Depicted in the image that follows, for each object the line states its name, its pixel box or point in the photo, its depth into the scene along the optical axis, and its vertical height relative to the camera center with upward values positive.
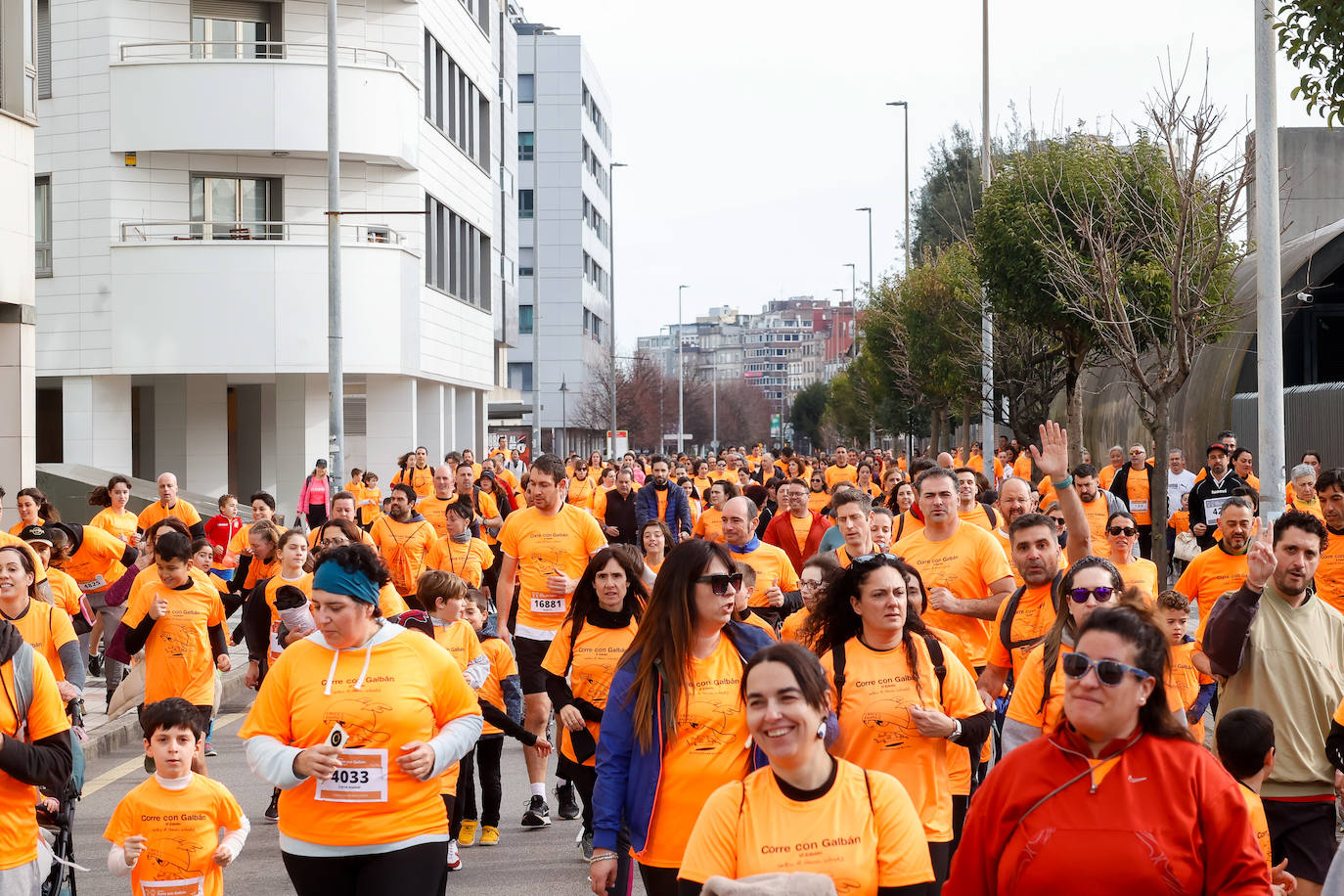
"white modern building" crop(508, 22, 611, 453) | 78.69 +11.36
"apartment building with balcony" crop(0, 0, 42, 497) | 18.38 +2.48
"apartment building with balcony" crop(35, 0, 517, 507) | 30.20 +4.37
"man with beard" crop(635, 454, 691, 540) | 16.45 -0.63
